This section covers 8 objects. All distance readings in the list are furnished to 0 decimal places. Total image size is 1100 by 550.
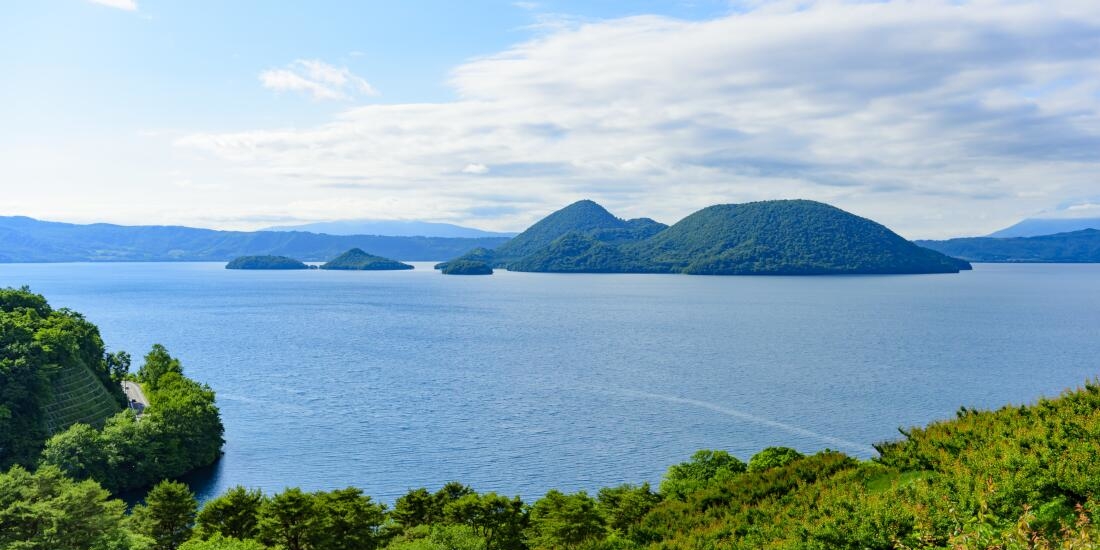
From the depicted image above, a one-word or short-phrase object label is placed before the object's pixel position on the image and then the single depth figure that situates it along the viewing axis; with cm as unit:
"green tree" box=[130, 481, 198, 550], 5112
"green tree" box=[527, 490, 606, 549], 4362
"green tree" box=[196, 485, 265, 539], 4894
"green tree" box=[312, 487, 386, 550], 4566
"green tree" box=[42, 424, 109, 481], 6769
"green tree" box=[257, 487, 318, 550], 4550
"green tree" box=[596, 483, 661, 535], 4719
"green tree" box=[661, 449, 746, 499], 5244
